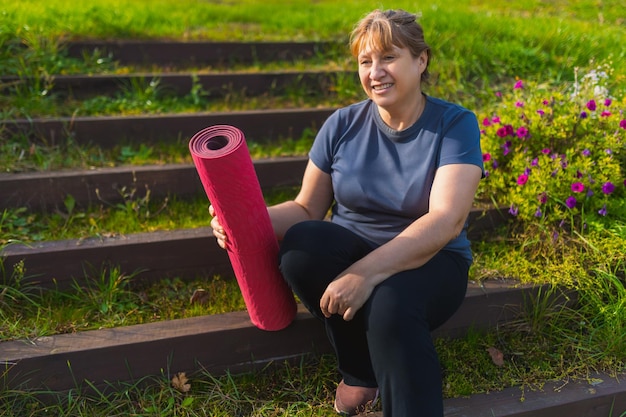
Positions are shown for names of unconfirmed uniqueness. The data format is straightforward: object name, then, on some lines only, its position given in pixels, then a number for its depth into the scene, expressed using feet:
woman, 6.39
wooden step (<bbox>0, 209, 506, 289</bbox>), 8.87
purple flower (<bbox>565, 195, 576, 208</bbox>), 9.47
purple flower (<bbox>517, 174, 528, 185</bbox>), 9.86
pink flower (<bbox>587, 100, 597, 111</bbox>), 10.28
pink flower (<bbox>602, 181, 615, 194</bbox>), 9.50
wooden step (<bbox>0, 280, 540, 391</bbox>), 7.57
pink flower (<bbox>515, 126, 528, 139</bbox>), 10.21
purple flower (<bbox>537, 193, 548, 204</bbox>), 9.63
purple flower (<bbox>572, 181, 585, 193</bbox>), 9.45
